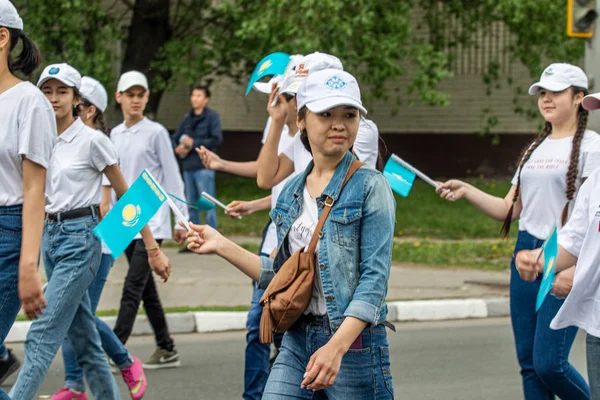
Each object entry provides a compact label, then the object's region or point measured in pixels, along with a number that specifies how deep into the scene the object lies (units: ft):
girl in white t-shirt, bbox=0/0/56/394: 17.41
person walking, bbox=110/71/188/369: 33.05
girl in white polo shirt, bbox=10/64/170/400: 23.01
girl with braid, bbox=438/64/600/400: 21.71
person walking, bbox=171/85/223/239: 59.77
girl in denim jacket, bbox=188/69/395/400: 15.40
